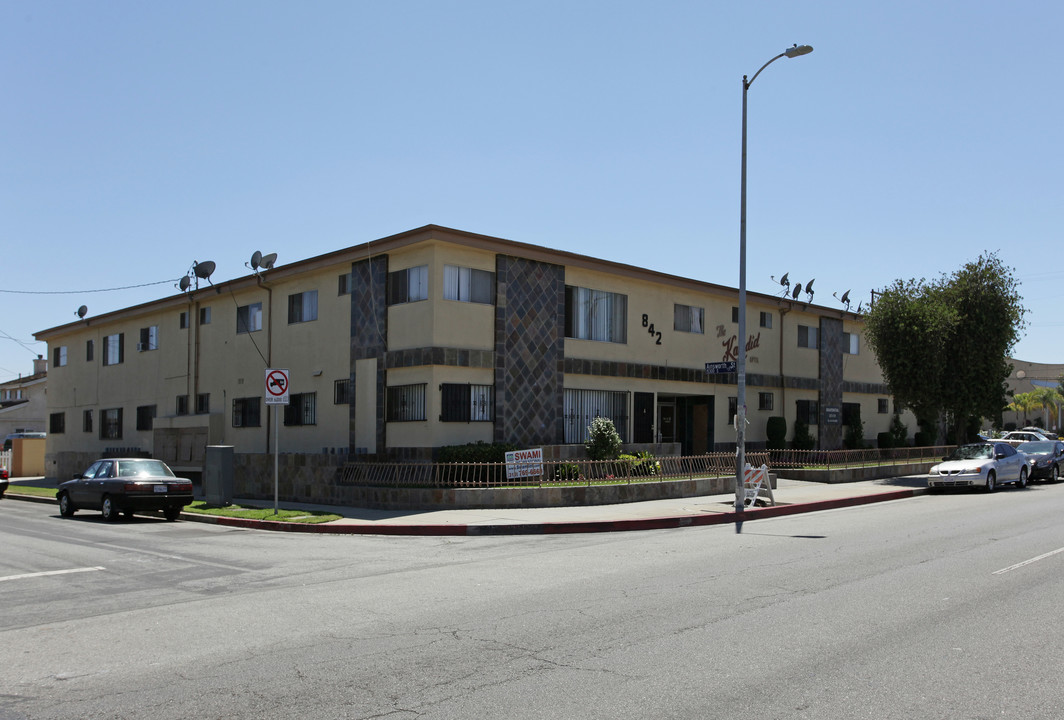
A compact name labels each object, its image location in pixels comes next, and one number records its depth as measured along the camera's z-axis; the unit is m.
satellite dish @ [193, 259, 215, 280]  29.53
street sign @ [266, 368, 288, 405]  18.11
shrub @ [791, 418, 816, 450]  34.19
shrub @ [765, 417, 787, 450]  32.78
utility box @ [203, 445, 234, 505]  20.52
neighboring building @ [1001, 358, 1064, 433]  81.69
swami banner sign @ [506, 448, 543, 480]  19.80
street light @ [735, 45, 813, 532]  18.84
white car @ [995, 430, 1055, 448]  46.72
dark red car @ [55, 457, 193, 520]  19.64
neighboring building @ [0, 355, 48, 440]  62.97
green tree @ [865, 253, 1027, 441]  30.09
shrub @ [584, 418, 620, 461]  23.52
